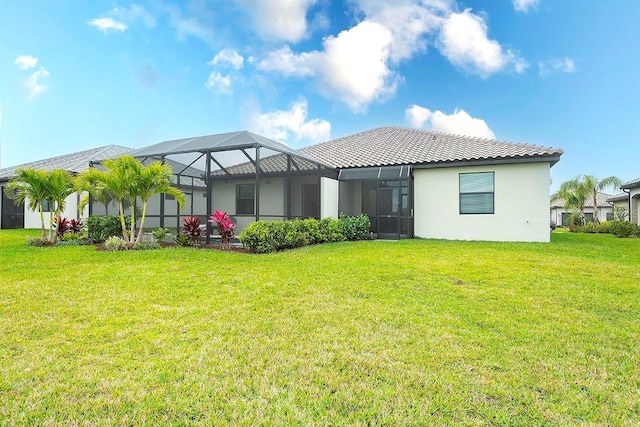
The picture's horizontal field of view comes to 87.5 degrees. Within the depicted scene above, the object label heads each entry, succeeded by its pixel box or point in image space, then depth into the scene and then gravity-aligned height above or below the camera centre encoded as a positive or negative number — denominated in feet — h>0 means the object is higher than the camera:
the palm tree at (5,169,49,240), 37.09 +3.98
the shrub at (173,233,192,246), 37.78 -2.39
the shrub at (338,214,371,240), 43.50 -1.03
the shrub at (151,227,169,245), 38.32 -1.83
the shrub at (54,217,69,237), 41.71 -0.96
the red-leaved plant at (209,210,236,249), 34.50 -0.85
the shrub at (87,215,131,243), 41.47 -0.97
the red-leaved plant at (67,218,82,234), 45.25 -1.04
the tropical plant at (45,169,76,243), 37.92 +3.68
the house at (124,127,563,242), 40.52 +4.89
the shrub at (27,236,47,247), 37.88 -2.55
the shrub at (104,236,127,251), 33.88 -2.63
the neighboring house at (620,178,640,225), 72.87 +2.76
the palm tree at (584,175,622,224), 92.58 +9.89
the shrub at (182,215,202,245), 37.86 -1.25
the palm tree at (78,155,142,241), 33.76 +4.25
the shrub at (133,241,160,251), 34.47 -2.79
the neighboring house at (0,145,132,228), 62.23 +3.36
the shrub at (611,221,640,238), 59.21 -2.10
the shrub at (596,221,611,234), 76.33 -2.40
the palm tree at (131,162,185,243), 34.42 +3.75
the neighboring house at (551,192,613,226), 121.79 +2.79
